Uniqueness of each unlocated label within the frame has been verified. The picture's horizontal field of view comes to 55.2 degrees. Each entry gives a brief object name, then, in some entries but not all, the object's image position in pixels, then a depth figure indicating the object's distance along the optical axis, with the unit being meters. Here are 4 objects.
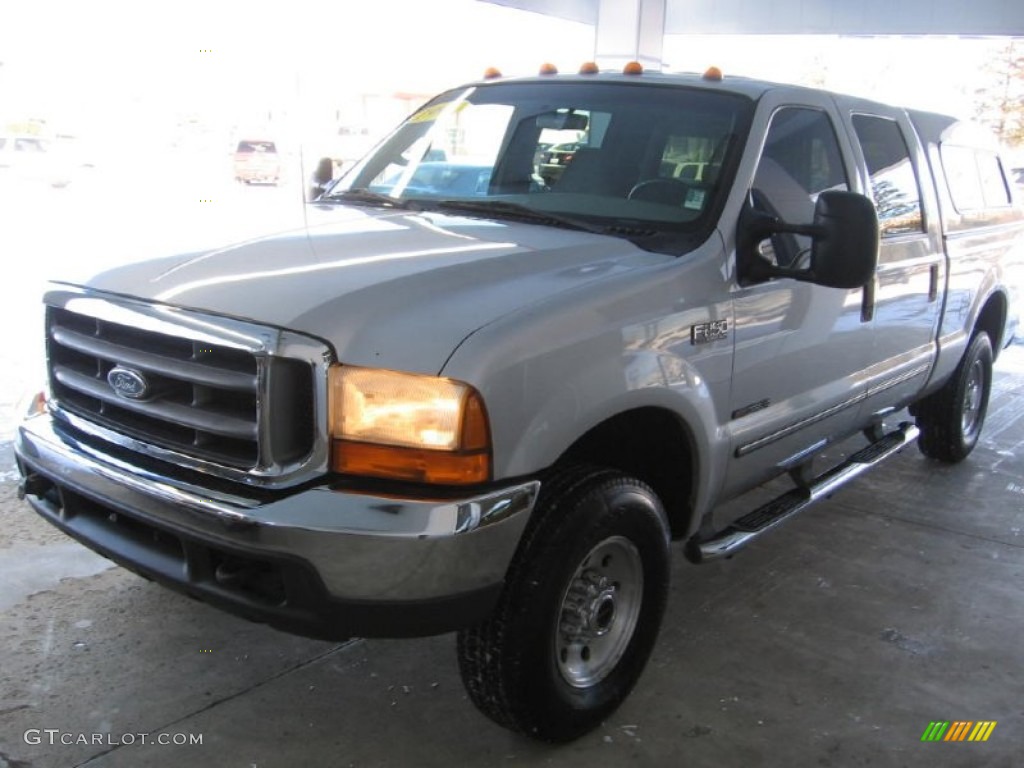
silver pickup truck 2.34
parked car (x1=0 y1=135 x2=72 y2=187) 24.58
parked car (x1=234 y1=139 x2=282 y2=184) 24.58
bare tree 35.16
